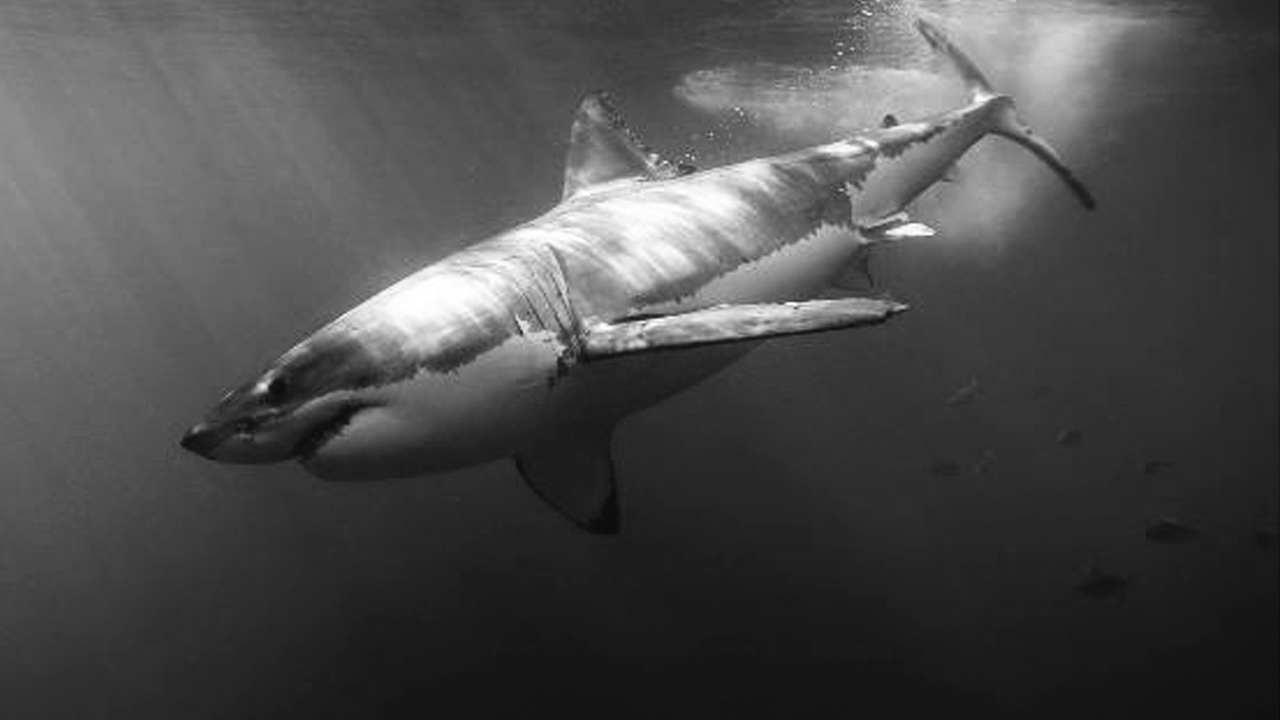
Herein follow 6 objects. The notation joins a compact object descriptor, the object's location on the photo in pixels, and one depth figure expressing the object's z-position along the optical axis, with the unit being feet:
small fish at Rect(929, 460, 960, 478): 45.29
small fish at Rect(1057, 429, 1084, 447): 45.11
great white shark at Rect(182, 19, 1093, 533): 9.61
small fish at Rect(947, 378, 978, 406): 47.09
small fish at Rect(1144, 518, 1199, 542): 34.91
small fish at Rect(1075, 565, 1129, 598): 33.73
